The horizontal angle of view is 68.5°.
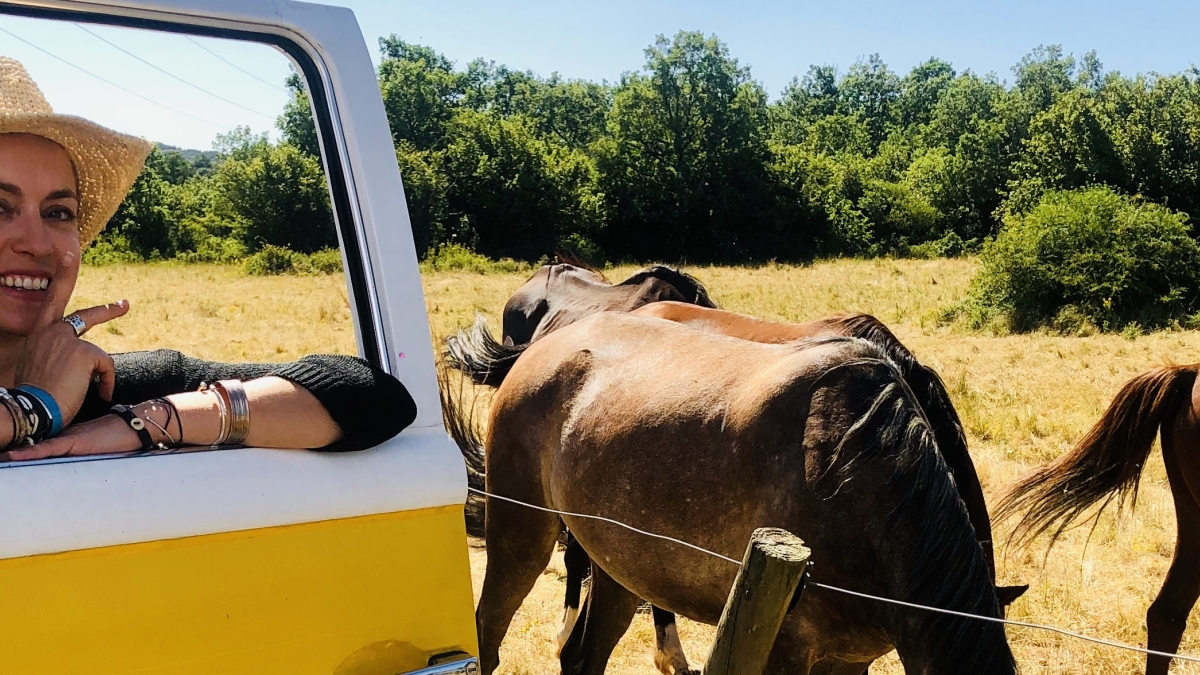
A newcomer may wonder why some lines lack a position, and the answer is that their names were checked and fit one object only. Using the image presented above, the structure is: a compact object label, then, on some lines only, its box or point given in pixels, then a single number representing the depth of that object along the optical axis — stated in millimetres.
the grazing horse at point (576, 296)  5914
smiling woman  1226
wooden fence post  1661
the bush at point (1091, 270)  13883
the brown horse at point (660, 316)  2885
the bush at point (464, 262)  20369
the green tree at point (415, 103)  36394
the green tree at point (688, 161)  35062
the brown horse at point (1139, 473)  3977
